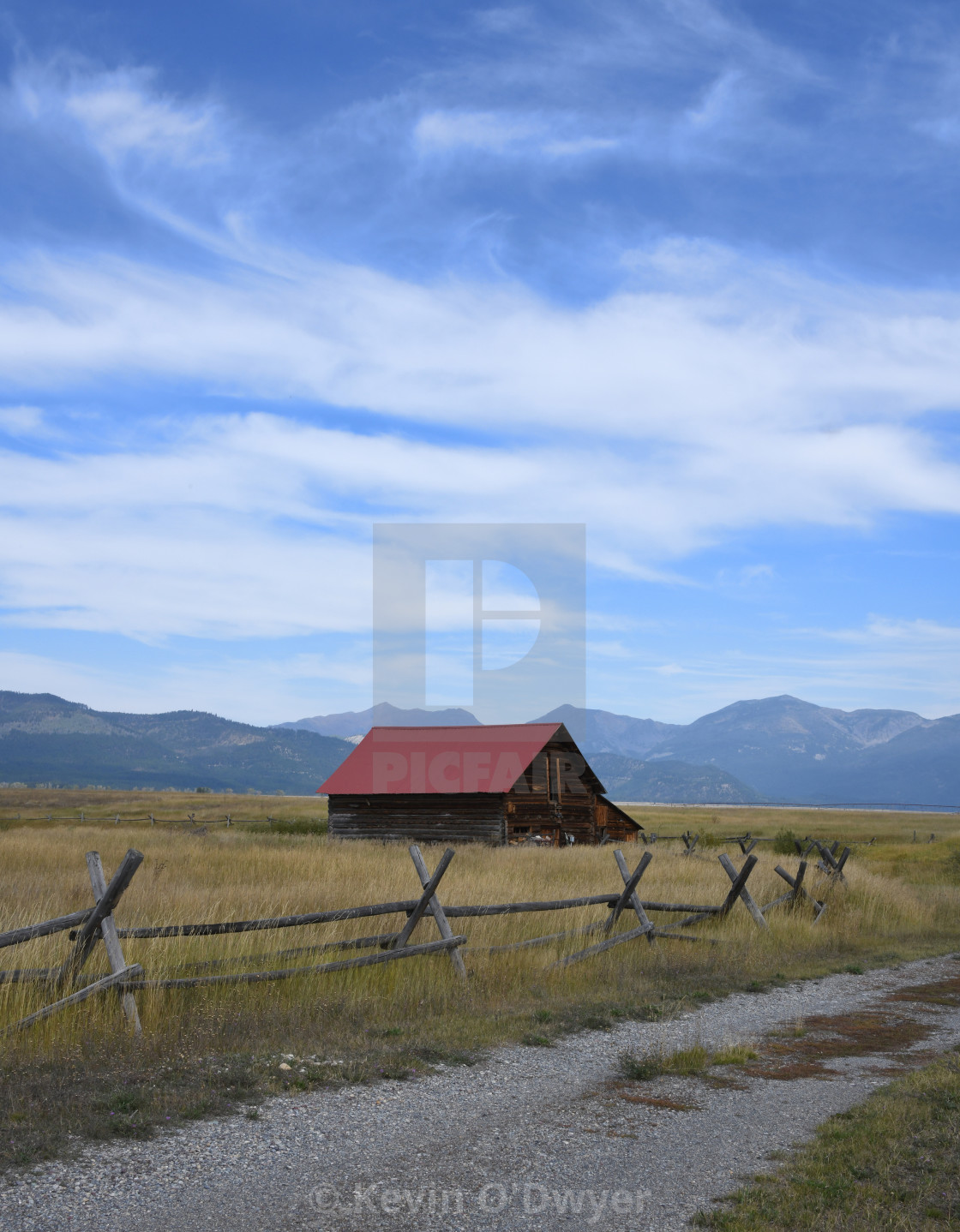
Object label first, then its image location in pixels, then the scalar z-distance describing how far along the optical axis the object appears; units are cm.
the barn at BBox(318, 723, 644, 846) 3544
